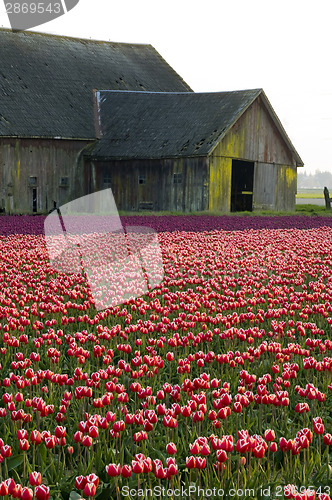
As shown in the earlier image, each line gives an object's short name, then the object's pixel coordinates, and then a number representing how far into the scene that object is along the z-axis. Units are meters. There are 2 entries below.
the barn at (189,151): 71.50
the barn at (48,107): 73.62
